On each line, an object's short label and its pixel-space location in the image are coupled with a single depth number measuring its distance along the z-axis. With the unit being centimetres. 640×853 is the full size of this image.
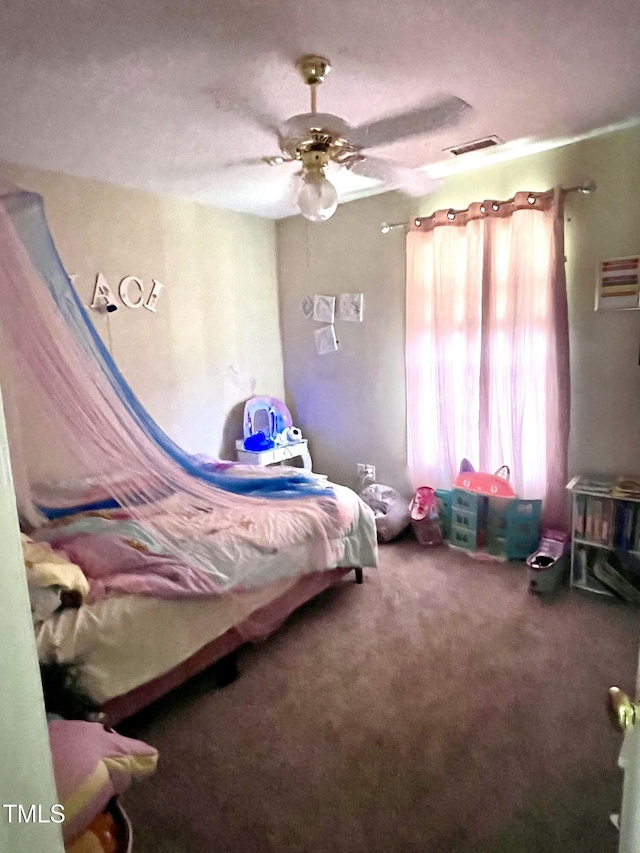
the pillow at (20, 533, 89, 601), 182
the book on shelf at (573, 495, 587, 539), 297
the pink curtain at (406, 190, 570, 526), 312
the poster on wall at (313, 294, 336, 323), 424
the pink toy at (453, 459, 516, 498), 337
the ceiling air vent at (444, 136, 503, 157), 288
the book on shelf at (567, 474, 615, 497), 292
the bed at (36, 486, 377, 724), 179
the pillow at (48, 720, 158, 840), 112
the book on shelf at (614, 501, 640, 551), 281
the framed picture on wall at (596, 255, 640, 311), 288
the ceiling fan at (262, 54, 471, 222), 185
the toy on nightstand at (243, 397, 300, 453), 415
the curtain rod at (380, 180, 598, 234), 296
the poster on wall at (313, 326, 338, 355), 429
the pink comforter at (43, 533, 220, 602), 199
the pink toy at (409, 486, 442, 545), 370
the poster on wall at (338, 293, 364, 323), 408
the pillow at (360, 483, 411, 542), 378
